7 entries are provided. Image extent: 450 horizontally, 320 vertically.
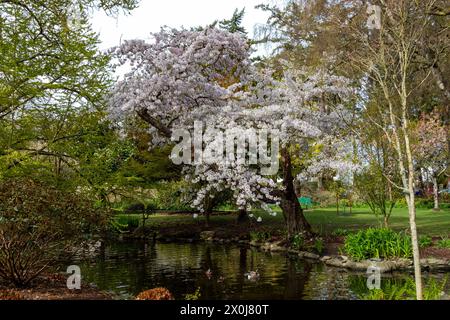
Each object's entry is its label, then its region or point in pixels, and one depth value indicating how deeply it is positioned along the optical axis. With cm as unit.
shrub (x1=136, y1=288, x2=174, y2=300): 926
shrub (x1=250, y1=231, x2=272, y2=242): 2217
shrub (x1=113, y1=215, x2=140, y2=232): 2942
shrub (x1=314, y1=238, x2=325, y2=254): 1766
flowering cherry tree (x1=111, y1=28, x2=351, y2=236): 1653
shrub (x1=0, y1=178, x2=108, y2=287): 1031
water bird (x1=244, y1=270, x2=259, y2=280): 1378
